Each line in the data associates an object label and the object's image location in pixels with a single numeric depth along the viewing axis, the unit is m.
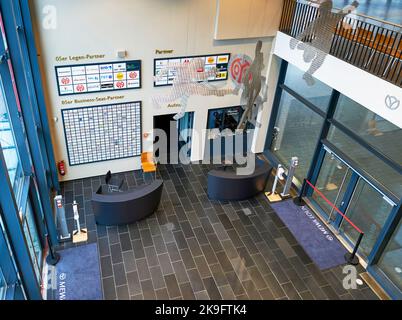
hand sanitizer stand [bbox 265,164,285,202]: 9.24
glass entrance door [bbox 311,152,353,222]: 8.38
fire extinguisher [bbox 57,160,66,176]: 9.08
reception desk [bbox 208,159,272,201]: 8.80
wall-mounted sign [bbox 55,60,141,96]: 8.09
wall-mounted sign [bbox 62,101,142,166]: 8.75
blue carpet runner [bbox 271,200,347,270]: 7.96
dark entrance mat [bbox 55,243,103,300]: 6.85
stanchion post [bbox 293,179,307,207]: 9.25
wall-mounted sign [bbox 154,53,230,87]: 8.75
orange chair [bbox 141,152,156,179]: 9.82
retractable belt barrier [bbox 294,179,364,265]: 7.65
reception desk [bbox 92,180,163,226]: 7.77
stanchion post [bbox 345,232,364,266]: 7.77
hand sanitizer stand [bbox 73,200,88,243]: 7.93
